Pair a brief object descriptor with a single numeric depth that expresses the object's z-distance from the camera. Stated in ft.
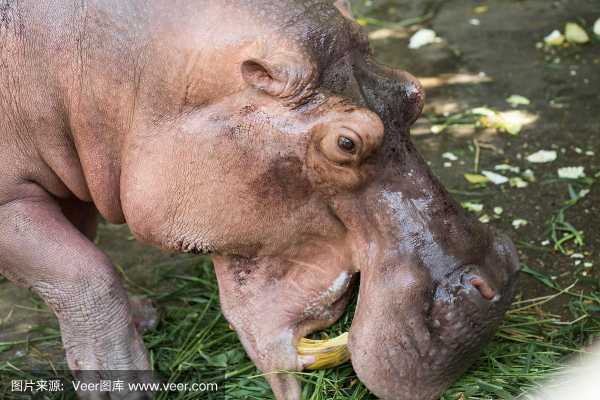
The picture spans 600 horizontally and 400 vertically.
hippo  8.66
